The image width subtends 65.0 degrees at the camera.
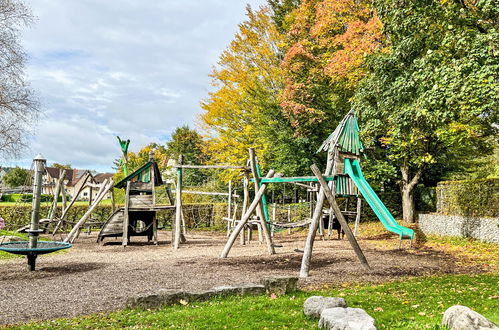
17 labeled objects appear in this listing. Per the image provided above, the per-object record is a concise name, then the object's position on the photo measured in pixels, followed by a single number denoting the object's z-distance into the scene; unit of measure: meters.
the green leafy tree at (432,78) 9.58
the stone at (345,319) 3.80
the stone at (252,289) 6.14
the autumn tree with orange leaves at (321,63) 17.31
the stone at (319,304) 4.71
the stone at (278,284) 6.13
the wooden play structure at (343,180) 8.68
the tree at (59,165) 71.69
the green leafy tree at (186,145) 40.38
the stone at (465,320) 3.68
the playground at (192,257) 6.95
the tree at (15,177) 51.57
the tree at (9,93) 19.50
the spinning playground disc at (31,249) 8.46
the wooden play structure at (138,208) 13.84
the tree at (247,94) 23.61
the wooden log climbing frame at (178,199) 13.20
